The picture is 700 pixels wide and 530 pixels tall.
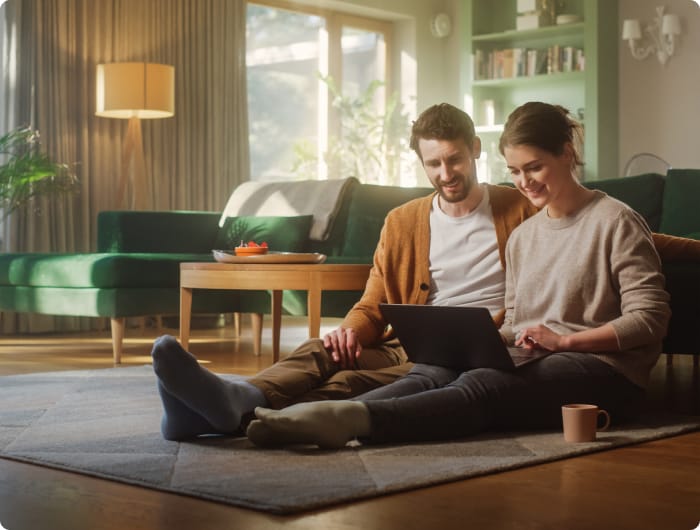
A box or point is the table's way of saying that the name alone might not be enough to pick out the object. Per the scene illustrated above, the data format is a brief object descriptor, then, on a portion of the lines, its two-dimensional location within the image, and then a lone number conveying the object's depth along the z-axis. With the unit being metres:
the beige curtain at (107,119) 6.13
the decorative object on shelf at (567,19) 7.49
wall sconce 7.06
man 2.47
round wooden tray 3.87
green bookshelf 7.36
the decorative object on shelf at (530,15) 7.67
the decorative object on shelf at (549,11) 7.66
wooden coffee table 3.72
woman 2.27
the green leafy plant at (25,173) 5.52
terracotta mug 2.26
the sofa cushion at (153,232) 5.34
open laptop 2.28
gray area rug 1.81
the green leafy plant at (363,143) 7.95
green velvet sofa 3.97
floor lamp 6.03
